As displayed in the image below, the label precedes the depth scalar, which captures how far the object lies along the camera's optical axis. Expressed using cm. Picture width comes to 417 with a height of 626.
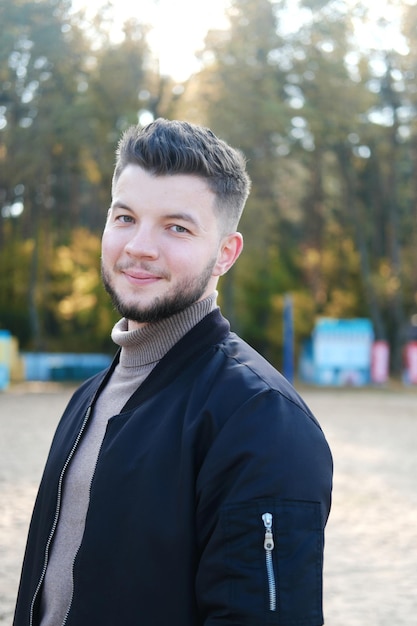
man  164
